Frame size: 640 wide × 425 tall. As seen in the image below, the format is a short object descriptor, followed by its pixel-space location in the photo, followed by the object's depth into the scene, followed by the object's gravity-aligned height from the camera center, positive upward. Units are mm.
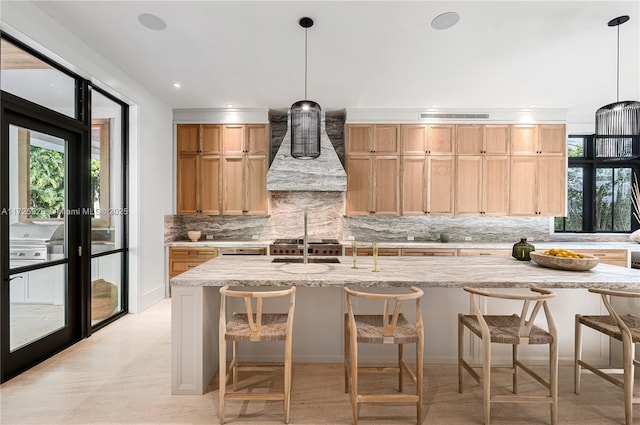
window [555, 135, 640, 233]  5238 +283
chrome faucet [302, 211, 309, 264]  2594 -357
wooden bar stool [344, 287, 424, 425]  1818 -750
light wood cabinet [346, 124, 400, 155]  4832 +1081
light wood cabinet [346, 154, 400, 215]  4840 +419
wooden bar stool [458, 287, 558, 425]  1823 -776
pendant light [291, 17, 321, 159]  2471 +654
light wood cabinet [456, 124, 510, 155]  4801 +1081
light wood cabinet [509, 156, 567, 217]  4789 +376
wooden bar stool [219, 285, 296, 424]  1872 -763
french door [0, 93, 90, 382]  2369 -223
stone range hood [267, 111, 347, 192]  4663 +534
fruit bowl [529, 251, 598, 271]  2326 -397
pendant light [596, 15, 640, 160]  2477 +667
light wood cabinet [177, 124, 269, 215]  4855 +615
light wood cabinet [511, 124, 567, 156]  4789 +1079
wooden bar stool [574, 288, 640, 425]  1882 -778
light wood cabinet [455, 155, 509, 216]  4805 +436
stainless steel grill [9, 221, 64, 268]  2438 -287
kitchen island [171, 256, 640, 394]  2090 -552
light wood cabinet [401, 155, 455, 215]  4832 +390
